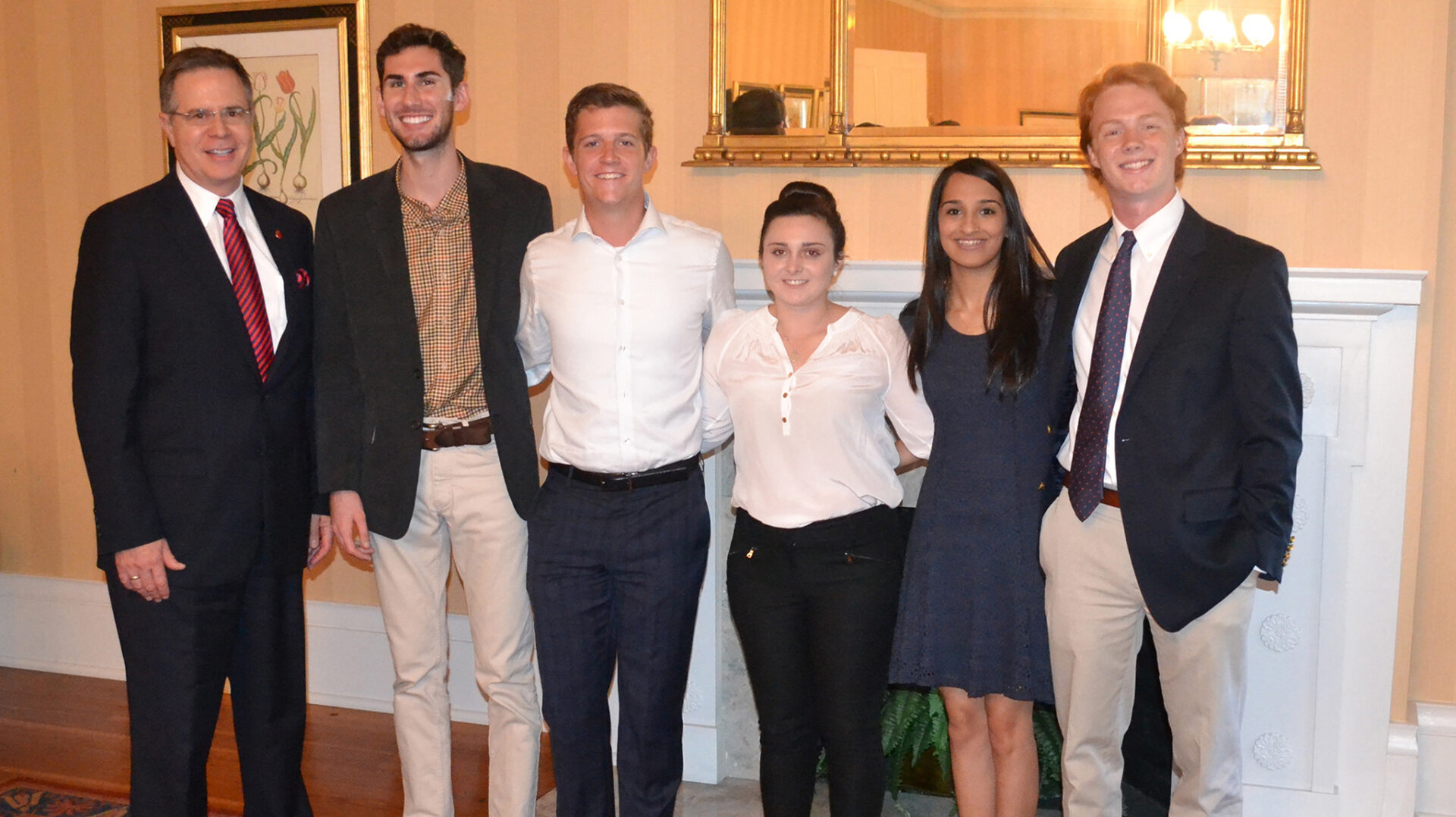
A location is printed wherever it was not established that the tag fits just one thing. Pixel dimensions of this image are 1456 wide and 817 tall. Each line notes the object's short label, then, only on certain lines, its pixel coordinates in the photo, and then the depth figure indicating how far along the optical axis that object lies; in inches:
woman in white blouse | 93.4
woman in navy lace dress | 95.1
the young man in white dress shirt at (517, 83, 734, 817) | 99.0
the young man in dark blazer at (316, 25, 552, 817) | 102.7
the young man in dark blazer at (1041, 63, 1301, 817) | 84.4
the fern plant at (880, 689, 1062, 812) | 124.1
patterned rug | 125.4
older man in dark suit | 94.6
